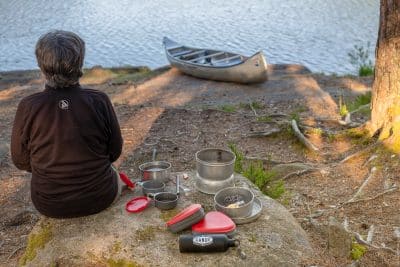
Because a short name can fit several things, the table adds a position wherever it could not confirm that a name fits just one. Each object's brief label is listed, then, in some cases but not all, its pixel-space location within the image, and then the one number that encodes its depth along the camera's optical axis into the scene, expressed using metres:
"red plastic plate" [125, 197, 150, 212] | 3.52
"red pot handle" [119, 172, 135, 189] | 3.86
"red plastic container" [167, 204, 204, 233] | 3.20
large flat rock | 3.05
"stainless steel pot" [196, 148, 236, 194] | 3.71
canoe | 10.94
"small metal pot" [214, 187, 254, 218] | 3.37
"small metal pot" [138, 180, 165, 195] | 3.77
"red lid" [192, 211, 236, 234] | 3.17
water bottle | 3.03
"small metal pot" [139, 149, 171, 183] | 4.04
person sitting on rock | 3.12
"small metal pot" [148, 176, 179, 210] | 3.54
